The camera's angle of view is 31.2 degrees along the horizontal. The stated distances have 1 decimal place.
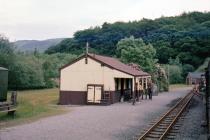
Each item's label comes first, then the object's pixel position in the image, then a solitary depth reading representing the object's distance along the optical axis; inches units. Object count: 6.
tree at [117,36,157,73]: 2261.3
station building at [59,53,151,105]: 1323.8
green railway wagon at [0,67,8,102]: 1025.0
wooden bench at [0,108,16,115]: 845.2
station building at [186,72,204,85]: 4110.2
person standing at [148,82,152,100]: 1607.7
